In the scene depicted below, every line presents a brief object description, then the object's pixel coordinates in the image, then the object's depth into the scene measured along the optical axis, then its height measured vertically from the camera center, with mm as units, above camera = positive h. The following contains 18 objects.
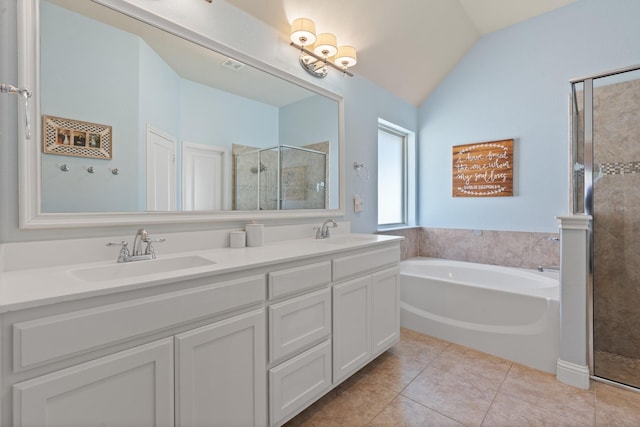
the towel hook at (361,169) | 2578 +386
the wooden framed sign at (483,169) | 2850 +437
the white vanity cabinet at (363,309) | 1625 -601
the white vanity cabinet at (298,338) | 1288 -603
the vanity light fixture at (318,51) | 1894 +1147
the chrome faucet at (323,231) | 2170 -141
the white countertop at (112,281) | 771 -216
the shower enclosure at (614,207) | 2102 +38
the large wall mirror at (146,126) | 1159 +434
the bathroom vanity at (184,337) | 767 -429
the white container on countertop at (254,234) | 1708 -129
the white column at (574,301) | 1764 -546
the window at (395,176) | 3209 +413
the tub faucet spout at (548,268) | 2539 -486
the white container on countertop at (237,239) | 1661 -154
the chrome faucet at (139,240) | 1282 -124
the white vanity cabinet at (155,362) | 765 -474
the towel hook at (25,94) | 976 +408
